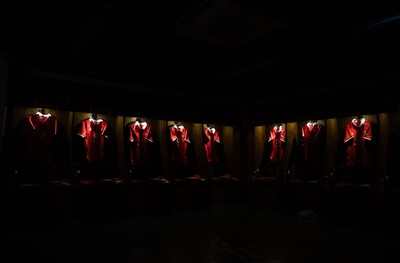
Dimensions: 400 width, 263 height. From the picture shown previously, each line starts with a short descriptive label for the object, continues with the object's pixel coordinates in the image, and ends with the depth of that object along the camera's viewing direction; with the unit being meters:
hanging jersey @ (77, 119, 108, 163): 5.50
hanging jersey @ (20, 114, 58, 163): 4.96
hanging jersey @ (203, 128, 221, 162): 7.29
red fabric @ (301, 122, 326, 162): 6.33
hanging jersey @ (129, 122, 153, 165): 5.98
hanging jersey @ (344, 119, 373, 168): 5.52
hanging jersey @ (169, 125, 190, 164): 6.55
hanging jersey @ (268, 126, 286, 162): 7.14
